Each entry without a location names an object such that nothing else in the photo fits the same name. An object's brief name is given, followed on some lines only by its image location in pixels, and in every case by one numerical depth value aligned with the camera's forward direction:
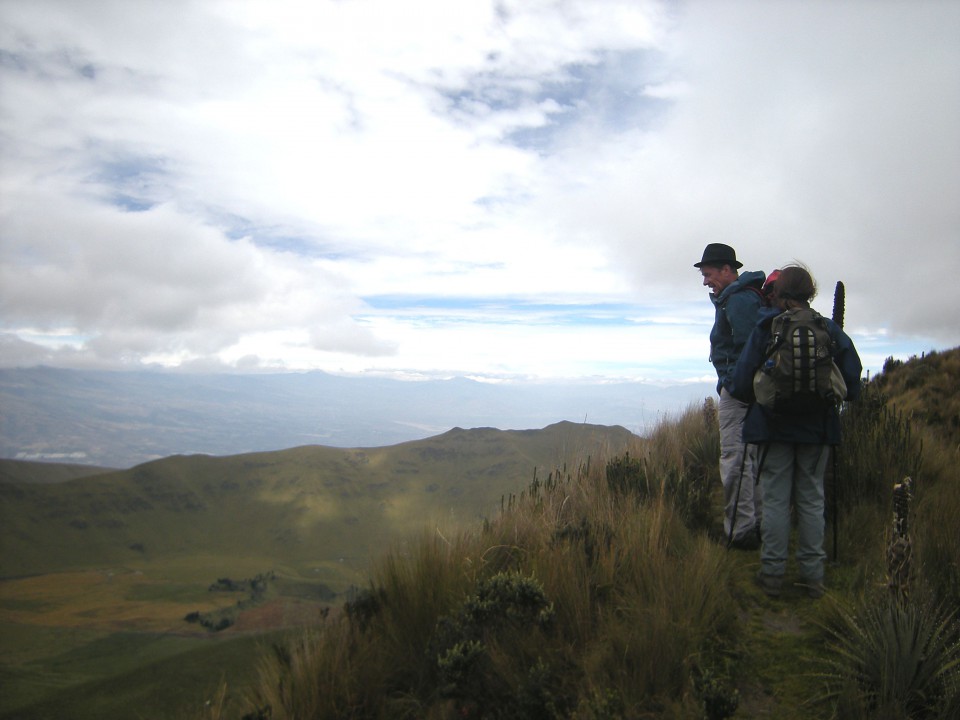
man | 4.58
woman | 3.80
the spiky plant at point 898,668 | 2.49
